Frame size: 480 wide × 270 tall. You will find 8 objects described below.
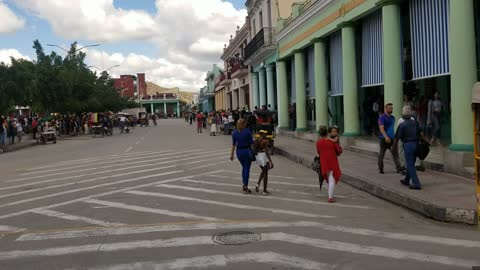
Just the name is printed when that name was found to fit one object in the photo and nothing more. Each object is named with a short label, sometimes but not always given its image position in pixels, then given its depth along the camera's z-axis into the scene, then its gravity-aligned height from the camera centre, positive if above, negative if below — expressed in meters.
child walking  10.05 -0.84
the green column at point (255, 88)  36.31 +2.03
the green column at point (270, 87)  31.45 +1.81
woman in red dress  9.18 -0.82
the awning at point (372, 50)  15.66 +1.98
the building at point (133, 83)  143.88 +11.24
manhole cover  6.35 -1.56
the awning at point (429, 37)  11.84 +1.79
